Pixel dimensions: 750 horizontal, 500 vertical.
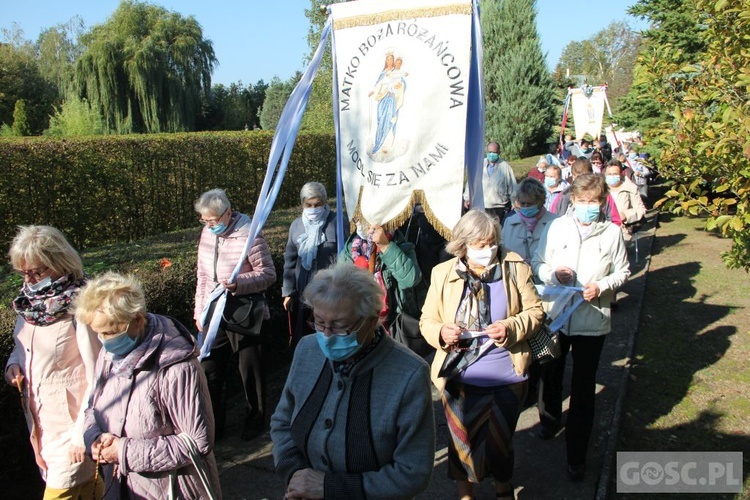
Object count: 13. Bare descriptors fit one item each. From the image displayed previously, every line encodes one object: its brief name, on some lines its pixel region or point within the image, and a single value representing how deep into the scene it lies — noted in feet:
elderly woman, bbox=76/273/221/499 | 8.31
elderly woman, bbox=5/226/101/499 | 10.01
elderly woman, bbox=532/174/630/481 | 13.11
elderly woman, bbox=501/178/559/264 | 15.81
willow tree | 78.02
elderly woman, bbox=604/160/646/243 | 26.12
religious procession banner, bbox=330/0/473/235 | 12.75
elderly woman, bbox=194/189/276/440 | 14.56
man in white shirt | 32.22
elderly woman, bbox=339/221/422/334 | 13.74
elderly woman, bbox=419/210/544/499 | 11.09
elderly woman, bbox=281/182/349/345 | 16.27
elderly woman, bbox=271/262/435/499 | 7.11
